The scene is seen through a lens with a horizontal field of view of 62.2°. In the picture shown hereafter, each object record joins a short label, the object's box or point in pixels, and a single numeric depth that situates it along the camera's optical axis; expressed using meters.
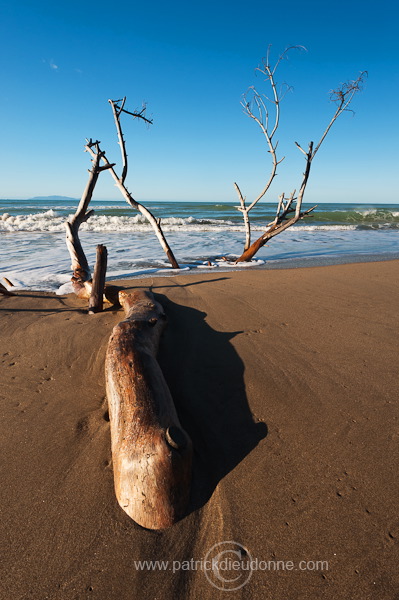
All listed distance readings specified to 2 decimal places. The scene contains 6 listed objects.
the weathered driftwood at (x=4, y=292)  5.75
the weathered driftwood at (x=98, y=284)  5.05
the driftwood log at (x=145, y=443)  1.84
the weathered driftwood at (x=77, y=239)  6.17
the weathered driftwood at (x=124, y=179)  8.77
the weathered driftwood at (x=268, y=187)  9.12
